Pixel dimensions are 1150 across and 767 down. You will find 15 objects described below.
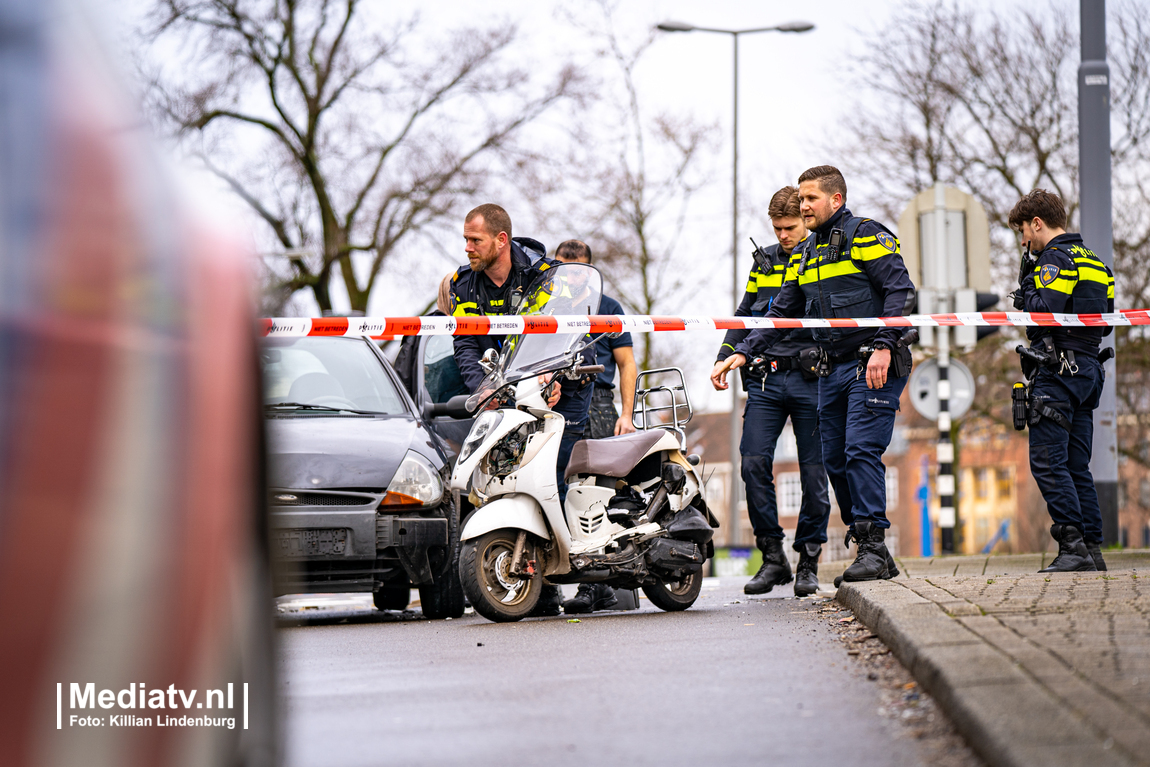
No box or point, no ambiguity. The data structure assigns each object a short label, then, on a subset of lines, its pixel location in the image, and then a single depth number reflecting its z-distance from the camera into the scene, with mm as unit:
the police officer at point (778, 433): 16266
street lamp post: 48906
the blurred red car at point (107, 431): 2674
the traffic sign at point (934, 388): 24541
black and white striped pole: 24219
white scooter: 13375
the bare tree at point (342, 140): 48656
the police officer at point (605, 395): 15880
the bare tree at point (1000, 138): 48687
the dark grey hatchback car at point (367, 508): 14422
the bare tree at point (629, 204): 51844
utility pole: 21641
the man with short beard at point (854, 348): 14625
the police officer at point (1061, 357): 15742
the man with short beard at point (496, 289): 15398
